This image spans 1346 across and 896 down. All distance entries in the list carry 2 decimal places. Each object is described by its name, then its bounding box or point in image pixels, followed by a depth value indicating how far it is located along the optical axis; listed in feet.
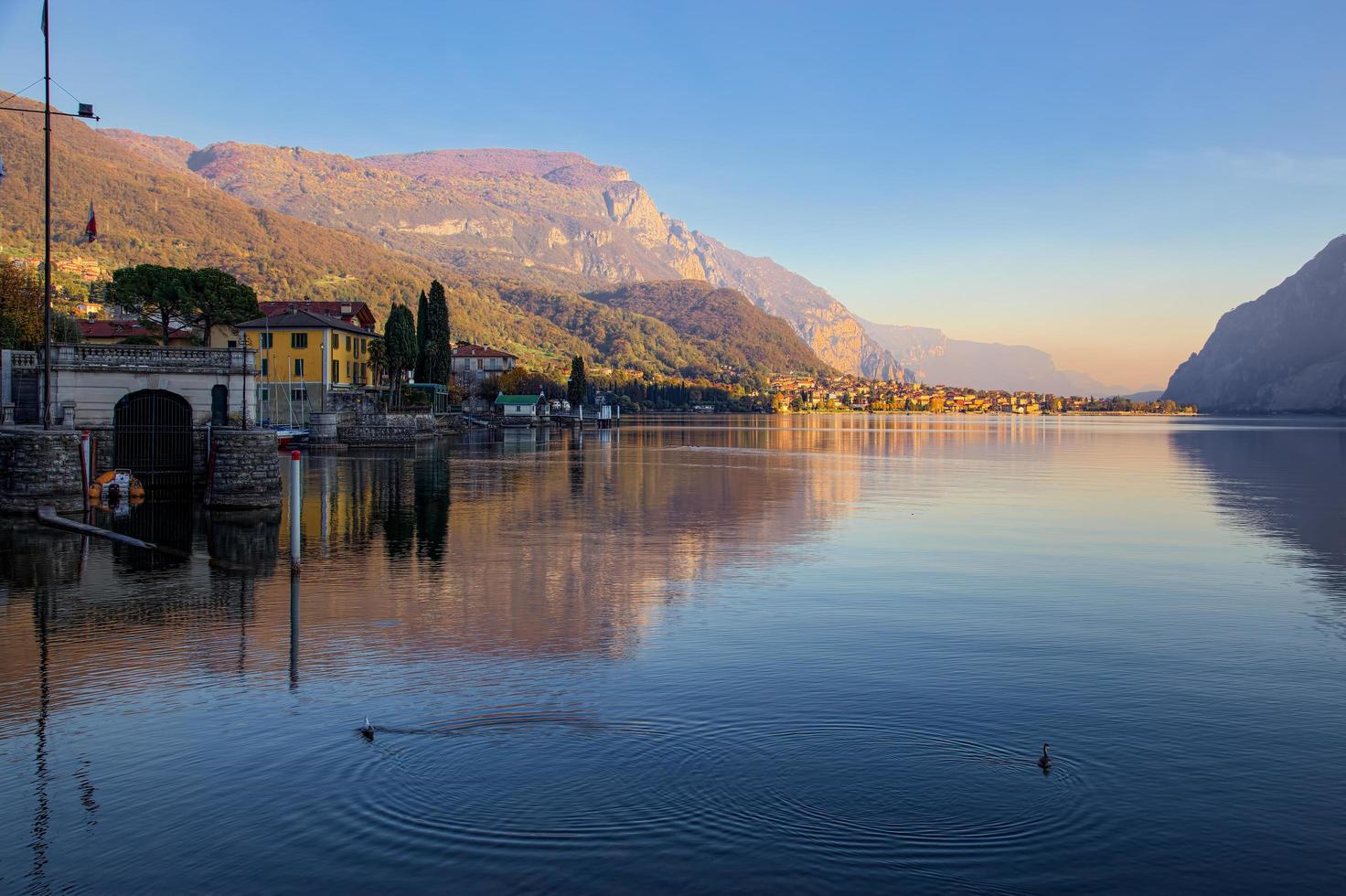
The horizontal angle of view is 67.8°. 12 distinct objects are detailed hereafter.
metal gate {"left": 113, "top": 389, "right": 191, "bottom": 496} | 143.95
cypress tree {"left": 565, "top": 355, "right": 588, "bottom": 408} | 577.84
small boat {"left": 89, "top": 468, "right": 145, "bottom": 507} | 133.90
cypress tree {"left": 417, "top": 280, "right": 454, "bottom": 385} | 417.49
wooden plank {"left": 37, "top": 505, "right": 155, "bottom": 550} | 96.37
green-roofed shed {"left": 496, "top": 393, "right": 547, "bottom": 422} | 536.01
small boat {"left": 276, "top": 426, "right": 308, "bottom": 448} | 280.31
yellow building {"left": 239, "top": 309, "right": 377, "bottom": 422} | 320.09
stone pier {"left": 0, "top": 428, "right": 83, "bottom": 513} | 118.83
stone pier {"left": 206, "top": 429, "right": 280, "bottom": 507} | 126.21
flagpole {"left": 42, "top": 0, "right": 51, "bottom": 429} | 105.70
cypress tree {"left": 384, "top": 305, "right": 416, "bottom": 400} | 334.65
